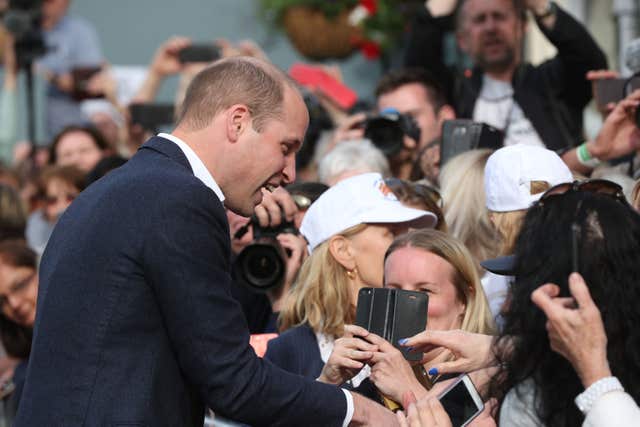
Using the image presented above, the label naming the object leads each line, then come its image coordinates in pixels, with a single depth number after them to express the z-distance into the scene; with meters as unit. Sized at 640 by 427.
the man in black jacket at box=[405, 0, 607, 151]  10.94
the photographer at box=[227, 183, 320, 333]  8.84
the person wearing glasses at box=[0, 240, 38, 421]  10.70
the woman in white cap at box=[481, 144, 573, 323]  7.96
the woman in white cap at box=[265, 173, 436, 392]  7.84
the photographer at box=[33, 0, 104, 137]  18.14
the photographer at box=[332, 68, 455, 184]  10.98
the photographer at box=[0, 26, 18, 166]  18.58
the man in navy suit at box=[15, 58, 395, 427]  5.70
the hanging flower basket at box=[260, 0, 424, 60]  24.12
